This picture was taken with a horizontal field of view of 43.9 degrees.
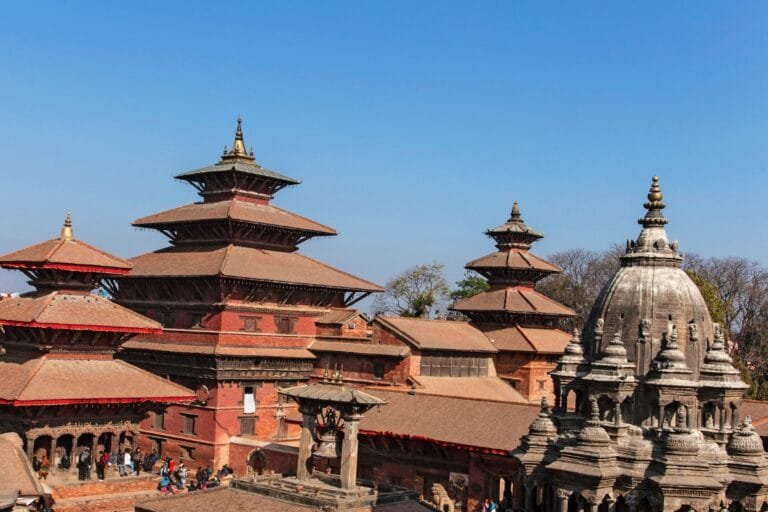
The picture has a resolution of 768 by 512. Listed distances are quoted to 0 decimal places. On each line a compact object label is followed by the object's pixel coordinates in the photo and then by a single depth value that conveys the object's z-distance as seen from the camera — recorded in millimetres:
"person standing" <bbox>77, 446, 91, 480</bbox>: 29375
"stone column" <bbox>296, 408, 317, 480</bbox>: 25969
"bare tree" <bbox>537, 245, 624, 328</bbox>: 74812
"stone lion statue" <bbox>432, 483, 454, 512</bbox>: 28547
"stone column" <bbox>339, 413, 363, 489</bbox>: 24688
